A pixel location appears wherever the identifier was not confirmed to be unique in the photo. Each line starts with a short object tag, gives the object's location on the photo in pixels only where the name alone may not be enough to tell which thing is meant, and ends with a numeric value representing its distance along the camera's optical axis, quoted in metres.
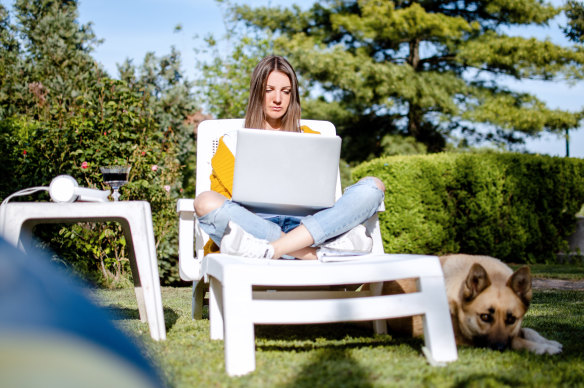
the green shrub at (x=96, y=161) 4.35
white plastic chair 1.71
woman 2.30
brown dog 1.99
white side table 2.05
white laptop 2.32
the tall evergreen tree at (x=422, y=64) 11.02
